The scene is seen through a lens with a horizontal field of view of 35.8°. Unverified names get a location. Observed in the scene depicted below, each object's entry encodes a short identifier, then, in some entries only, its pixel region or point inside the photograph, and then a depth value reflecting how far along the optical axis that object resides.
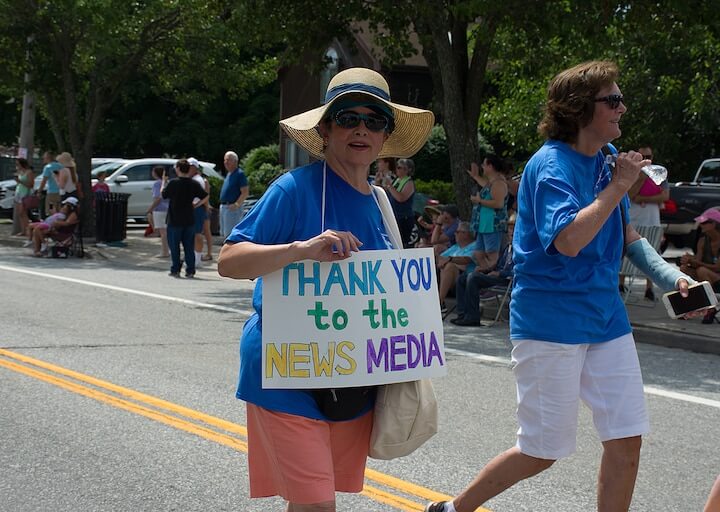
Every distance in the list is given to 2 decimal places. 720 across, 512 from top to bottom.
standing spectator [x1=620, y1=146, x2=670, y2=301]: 13.72
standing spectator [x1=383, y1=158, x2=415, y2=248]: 15.15
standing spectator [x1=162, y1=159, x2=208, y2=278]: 17.03
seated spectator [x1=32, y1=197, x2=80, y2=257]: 20.17
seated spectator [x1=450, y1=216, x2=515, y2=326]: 12.09
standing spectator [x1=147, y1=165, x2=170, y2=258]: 20.58
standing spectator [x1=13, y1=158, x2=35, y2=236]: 25.08
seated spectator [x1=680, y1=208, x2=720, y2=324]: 12.42
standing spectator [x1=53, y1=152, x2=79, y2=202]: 21.11
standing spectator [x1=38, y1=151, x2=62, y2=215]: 22.22
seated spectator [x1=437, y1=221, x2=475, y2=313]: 12.82
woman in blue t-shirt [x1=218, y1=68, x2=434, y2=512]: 3.37
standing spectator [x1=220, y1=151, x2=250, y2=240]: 19.02
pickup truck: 22.98
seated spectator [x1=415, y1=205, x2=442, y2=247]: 14.76
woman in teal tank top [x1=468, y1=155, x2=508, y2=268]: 12.45
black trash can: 22.81
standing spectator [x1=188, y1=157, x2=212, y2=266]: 18.53
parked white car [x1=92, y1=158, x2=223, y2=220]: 29.82
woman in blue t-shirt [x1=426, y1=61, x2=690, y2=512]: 4.02
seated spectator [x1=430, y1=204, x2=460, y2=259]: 13.80
